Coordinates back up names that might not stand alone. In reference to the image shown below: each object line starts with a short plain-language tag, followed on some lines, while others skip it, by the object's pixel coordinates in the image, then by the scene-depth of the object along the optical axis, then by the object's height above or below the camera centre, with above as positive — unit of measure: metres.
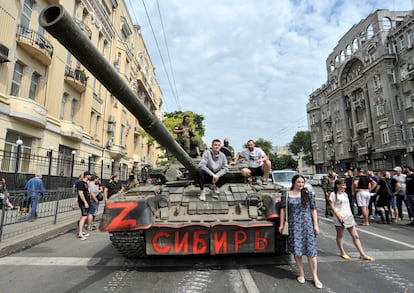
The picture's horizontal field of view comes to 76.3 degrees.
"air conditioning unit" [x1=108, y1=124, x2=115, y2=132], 22.47 +5.02
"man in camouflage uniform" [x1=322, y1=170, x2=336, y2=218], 8.84 +0.03
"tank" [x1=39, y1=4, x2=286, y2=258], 3.45 -0.46
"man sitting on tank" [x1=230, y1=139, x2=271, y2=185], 4.96 +0.46
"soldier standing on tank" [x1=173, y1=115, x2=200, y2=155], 6.76 +1.27
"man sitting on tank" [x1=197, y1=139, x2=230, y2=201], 4.23 +0.32
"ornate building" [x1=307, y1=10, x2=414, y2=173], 24.83 +9.85
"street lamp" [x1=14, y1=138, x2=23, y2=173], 9.09 +1.27
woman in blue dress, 3.32 -0.50
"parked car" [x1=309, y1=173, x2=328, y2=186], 30.34 +0.57
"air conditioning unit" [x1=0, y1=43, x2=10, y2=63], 10.57 +5.39
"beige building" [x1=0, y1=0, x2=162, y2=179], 11.41 +5.49
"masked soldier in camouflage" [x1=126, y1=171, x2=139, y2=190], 10.55 +0.27
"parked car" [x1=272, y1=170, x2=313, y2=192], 13.04 +0.46
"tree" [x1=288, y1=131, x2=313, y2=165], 57.16 +9.11
